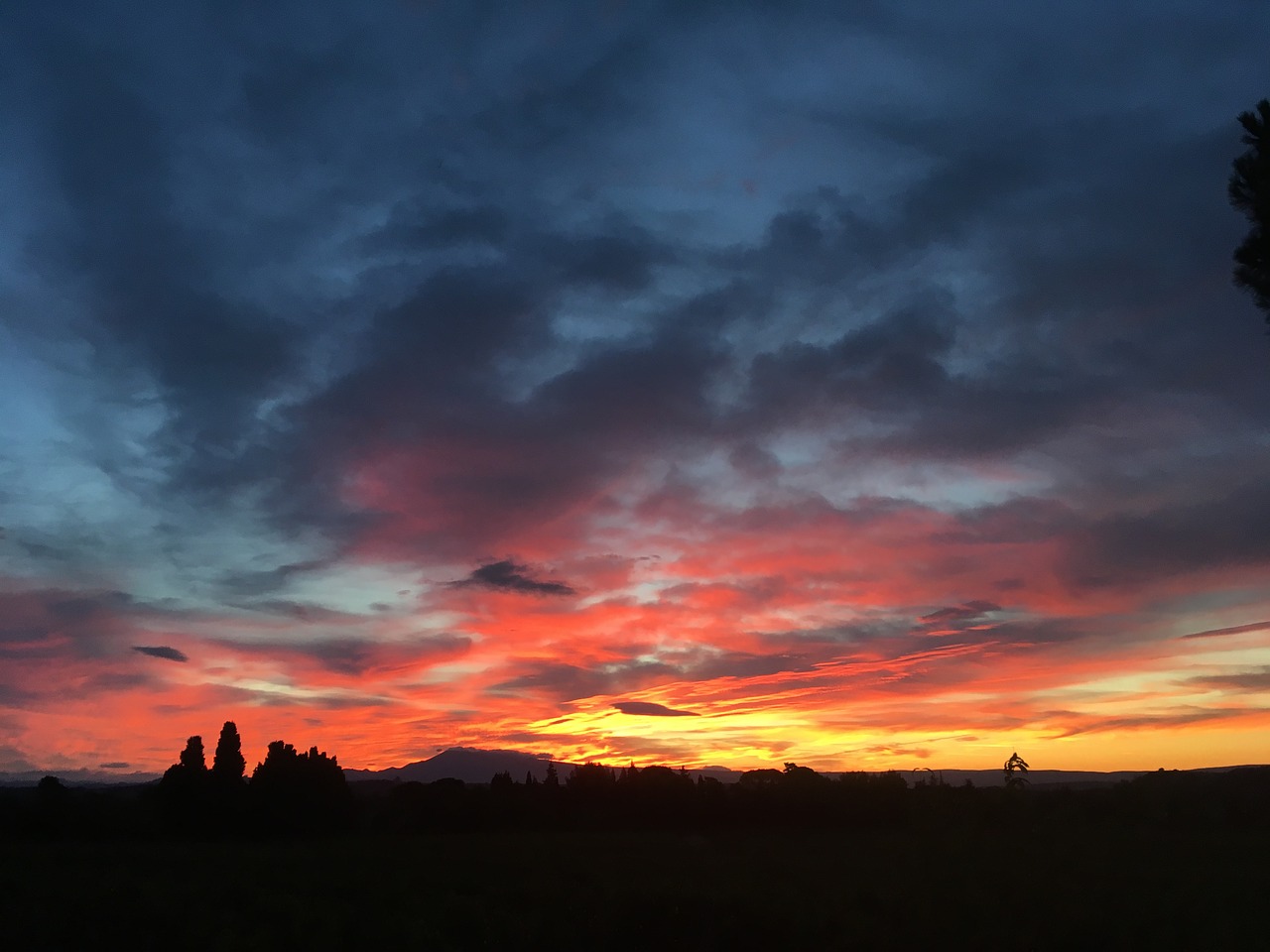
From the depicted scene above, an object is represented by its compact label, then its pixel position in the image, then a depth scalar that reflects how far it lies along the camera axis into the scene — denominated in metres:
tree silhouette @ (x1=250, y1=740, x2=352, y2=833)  87.31
